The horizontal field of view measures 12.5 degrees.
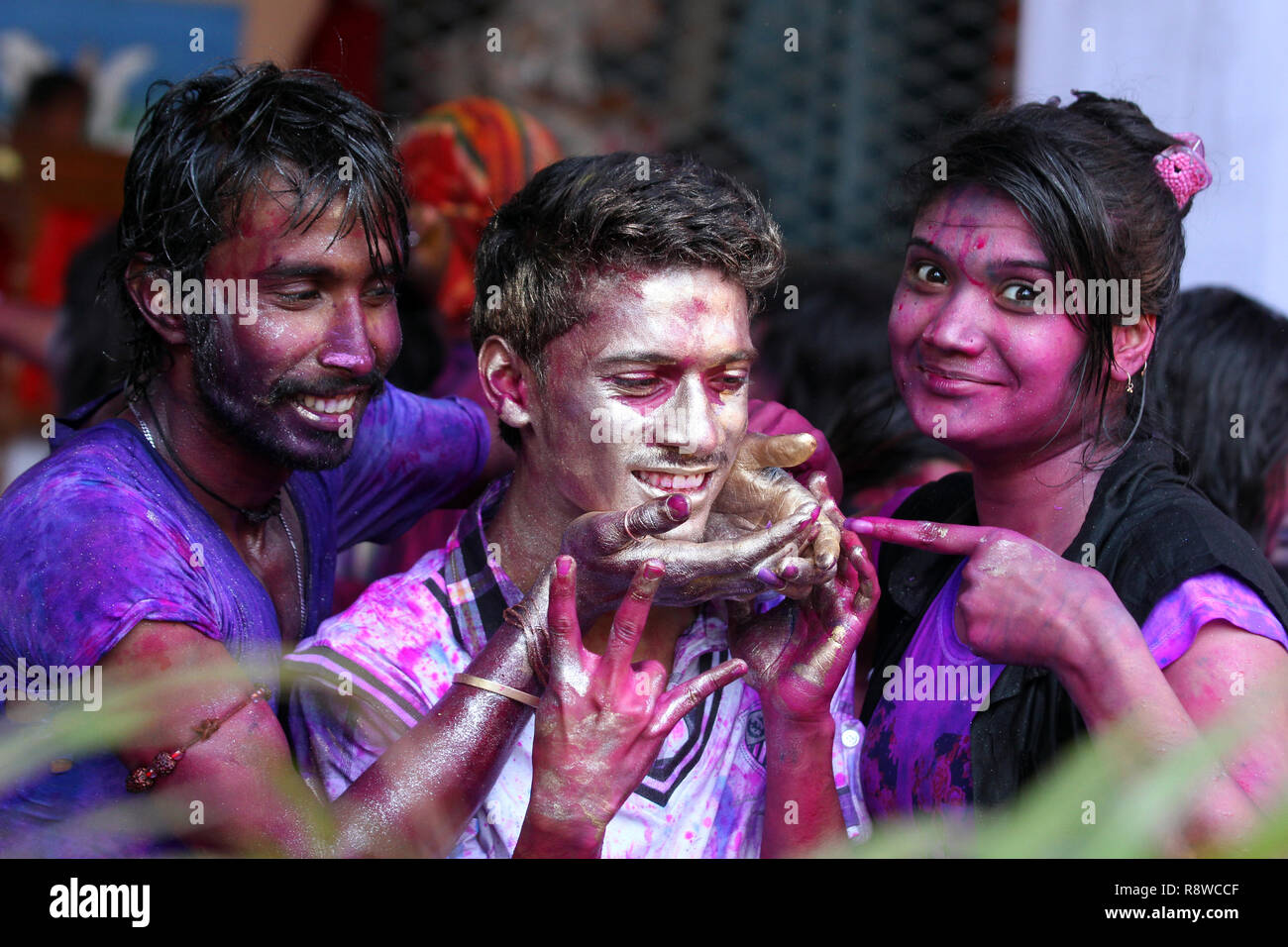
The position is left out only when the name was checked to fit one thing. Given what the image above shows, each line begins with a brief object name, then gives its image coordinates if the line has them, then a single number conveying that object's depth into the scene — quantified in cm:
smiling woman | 360
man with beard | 359
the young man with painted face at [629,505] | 367
